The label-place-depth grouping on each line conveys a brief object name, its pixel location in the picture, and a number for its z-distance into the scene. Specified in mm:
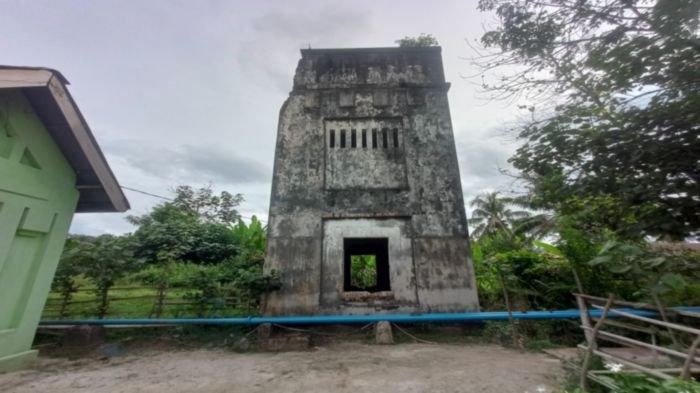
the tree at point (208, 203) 24203
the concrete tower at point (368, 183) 6750
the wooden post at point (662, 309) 2752
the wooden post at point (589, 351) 2946
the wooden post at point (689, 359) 2203
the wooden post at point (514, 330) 5408
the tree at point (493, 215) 22672
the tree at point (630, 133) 3551
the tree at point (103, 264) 6348
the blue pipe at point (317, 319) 5805
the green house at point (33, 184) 3924
